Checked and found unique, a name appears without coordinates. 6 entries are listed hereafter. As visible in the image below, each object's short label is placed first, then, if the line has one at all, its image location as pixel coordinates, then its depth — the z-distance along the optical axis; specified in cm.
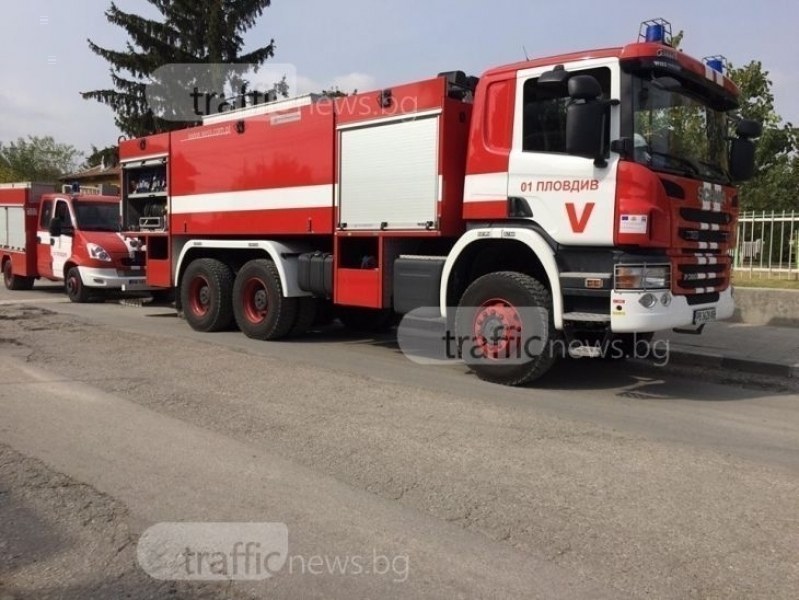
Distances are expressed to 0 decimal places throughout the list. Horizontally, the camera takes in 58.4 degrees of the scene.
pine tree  2769
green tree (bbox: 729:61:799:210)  1805
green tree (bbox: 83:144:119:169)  2964
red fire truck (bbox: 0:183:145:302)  1468
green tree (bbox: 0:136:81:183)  6181
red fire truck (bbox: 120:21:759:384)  627
